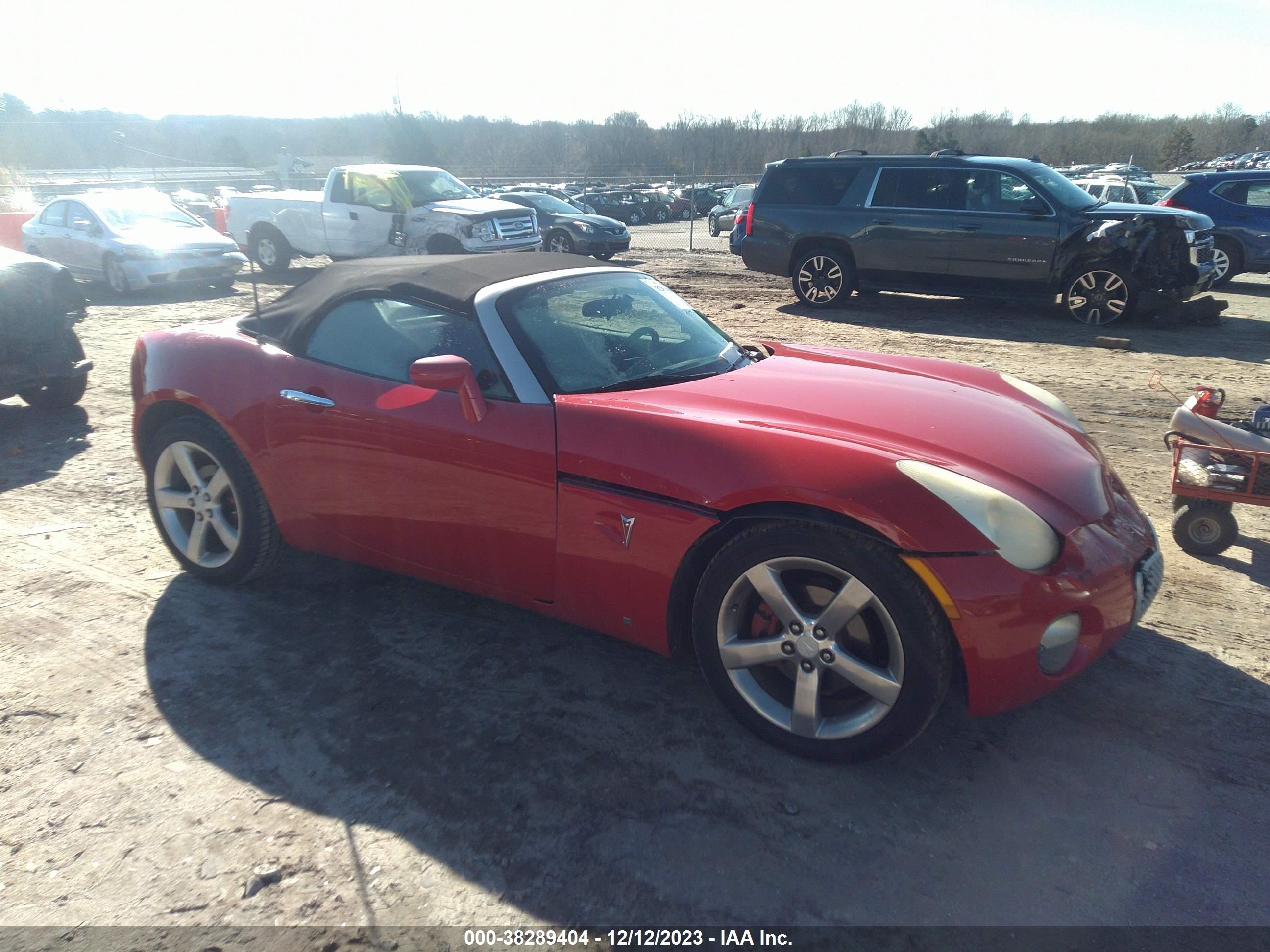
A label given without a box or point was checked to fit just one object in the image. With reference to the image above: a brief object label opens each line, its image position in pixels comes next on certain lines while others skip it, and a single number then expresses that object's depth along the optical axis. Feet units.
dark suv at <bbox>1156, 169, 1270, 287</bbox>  41.06
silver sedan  41.29
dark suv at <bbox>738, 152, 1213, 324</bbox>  31.35
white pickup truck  41.45
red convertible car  7.75
